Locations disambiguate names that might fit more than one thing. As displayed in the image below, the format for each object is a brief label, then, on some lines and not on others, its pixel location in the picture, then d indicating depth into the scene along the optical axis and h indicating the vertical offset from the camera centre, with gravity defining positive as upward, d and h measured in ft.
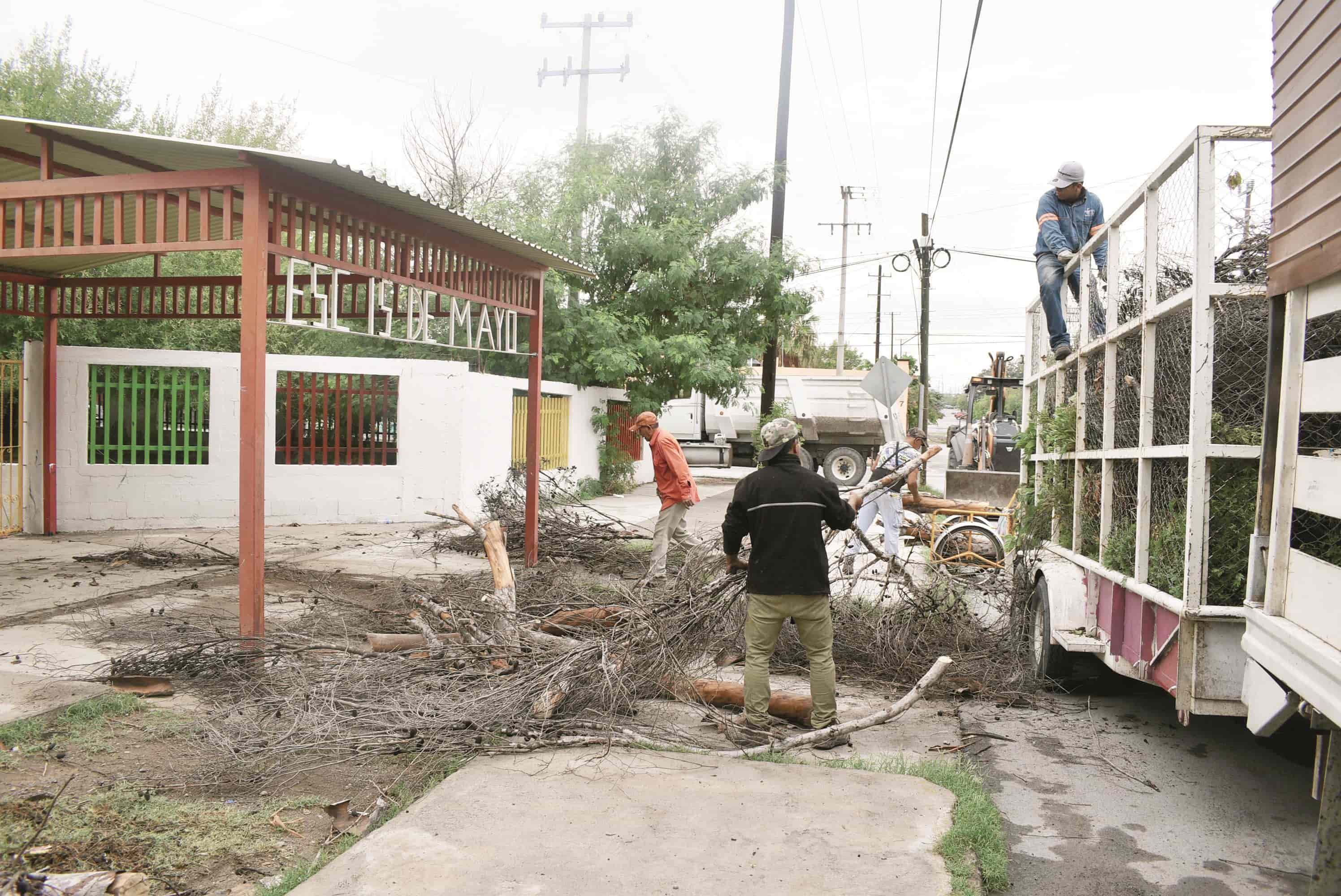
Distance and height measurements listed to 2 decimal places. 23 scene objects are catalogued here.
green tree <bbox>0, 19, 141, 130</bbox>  61.62 +19.23
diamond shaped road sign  47.09 +1.66
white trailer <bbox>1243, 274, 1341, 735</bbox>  9.77 -1.19
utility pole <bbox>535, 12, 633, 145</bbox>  112.78 +37.36
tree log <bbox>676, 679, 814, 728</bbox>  18.75 -5.28
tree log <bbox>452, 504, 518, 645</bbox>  20.63 -4.01
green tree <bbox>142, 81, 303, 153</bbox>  86.33 +23.78
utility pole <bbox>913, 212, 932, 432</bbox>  94.43 +12.24
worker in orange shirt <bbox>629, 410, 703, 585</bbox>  32.53 -2.26
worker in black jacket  17.83 -2.70
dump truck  83.87 -0.26
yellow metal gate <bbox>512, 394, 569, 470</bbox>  55.47 -1.15
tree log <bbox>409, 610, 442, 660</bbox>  19.54 -4.51
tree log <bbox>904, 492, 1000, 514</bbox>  37.45 -3.15
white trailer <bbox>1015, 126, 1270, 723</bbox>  14.07 -0.31
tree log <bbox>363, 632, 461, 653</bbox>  21.50 -4.86
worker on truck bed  24.11 +4.53
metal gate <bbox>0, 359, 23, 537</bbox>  40.88 -2.18
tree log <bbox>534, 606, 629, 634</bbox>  22.29 -4.53
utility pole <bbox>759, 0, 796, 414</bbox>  67.56 +15.06
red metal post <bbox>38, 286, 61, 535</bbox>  40.16 -0.73
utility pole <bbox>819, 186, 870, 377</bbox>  150.10 +17.77
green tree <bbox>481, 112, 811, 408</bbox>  61.41 +9.34
